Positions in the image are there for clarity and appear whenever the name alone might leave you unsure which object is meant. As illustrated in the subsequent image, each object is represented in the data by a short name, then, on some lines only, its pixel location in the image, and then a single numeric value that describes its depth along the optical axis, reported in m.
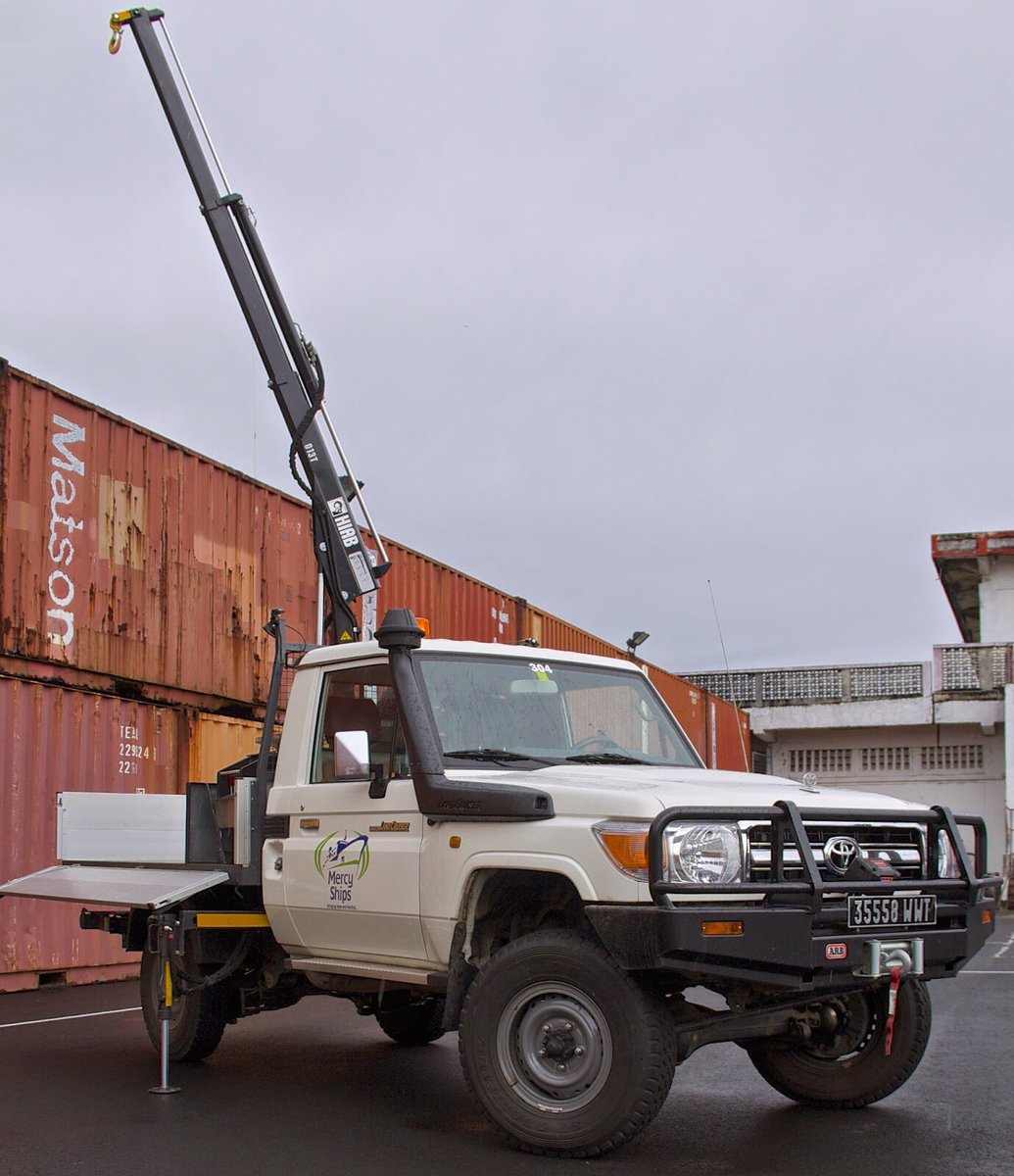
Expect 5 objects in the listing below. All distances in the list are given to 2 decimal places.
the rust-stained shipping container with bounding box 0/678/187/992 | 11.40
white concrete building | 33.06
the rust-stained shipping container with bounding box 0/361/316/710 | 11.98
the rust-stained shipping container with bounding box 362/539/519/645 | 16.34
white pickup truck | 5.17
